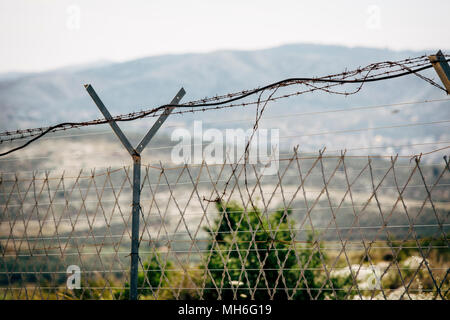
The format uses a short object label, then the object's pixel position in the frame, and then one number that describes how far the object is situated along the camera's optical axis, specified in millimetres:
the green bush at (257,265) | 14578
